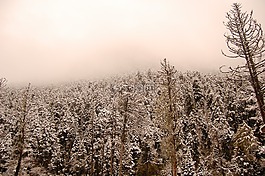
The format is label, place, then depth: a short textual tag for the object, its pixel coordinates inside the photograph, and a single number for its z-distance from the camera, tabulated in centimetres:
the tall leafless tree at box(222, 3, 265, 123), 1087
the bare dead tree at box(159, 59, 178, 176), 1736
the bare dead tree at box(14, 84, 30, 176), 2573
